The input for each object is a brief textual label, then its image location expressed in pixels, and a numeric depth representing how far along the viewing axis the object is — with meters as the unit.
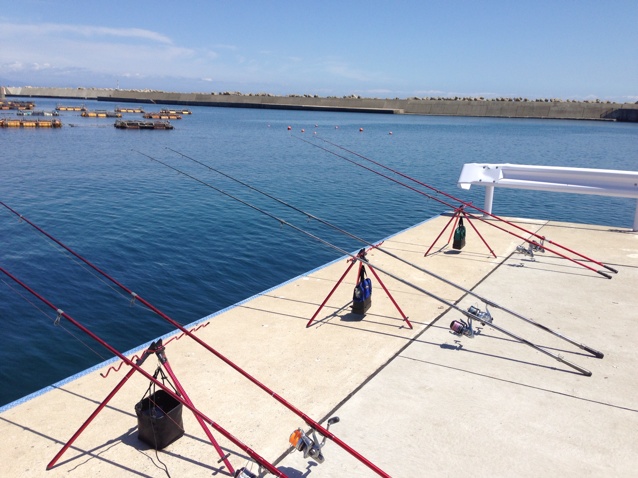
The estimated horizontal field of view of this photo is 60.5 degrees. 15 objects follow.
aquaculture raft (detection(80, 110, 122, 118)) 90.56
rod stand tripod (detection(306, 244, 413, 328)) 8.22
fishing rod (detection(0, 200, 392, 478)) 4.26
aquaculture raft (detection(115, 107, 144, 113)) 115.60
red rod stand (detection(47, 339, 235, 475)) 5.08
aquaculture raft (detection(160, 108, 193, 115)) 101.05
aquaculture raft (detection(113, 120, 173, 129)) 70.38
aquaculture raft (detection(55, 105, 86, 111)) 109.60
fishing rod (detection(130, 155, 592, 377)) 6.70
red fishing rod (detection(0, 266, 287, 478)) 4.43
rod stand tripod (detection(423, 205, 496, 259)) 11.78
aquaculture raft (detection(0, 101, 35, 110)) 107.62
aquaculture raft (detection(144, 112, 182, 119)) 94.72
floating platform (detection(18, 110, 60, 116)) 85.97
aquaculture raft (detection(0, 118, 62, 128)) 65.56
